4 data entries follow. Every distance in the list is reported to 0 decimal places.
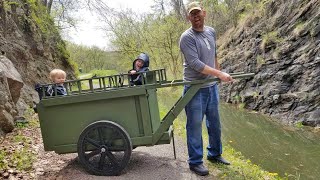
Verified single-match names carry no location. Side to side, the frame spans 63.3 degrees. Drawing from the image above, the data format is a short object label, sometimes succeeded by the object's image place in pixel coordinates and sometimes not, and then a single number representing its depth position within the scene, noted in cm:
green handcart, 341
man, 336
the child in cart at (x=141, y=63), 423
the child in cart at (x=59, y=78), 391
